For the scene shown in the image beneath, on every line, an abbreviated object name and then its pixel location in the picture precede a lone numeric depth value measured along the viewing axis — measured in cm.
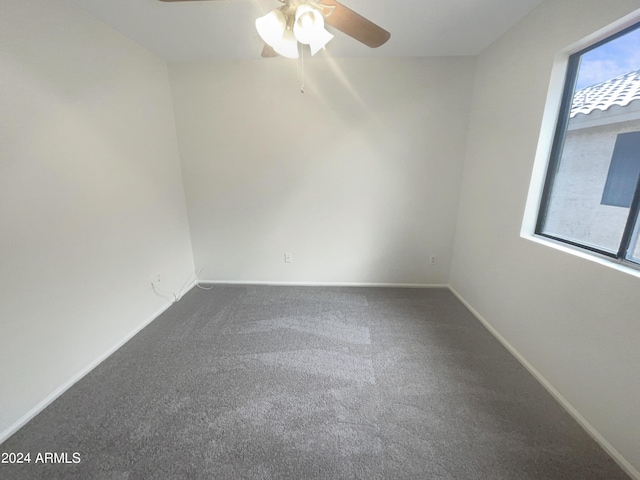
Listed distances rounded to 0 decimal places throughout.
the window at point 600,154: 124
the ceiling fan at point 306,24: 109
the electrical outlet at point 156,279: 235
